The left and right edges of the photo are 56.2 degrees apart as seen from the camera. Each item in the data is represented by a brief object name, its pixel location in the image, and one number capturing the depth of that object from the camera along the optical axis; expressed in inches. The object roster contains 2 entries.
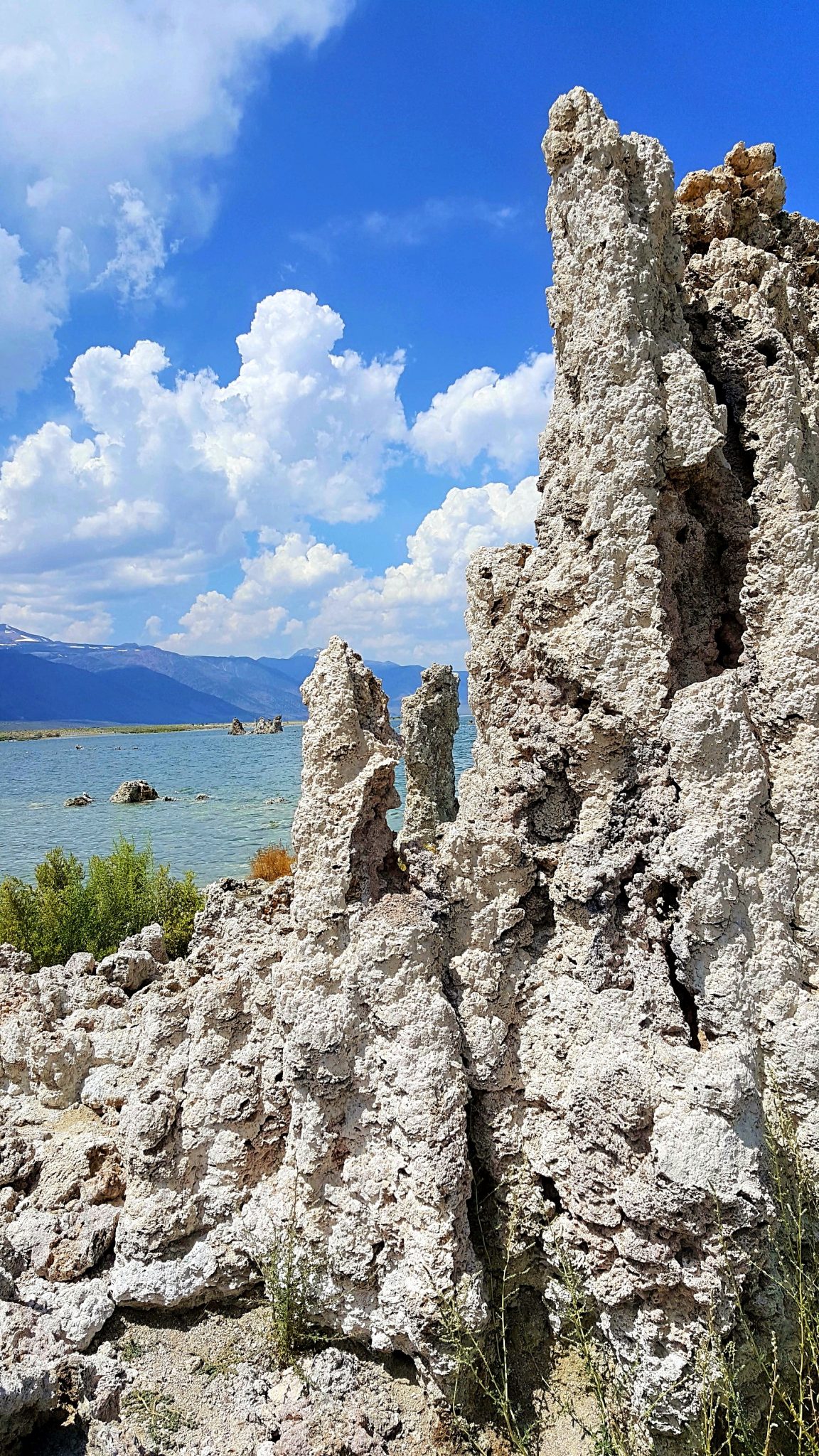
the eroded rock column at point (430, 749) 442.3
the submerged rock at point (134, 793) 1339.8
